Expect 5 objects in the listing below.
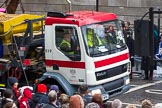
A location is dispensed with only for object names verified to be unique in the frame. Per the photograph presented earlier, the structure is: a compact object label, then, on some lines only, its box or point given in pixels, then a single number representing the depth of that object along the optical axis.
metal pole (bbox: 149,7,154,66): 11.59
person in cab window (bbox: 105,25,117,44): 13.67
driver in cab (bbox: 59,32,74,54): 13.13
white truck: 13.06
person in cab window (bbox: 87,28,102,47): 13.20
